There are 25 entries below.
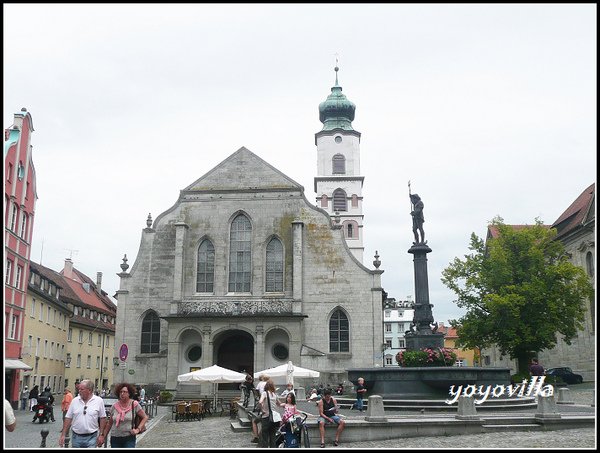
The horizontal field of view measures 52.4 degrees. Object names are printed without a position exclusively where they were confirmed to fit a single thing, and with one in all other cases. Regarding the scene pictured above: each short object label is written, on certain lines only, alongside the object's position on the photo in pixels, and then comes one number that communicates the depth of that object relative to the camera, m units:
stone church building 36.84
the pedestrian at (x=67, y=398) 20.84
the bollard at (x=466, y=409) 15.19
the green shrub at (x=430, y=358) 20.91
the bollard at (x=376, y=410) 14.99
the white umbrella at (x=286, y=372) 25.53
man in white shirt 9.47
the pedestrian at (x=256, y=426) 15.46
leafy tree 36.41
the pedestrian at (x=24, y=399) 33.97
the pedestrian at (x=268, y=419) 13.65
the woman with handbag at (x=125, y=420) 9.44
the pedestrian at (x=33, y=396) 32.44
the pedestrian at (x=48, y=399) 23.99
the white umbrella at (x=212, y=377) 25.53
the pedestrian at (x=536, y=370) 21.69
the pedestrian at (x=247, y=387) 23.28
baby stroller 13.05
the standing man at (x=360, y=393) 19.98
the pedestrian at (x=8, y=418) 8.77
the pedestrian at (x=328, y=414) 14.71
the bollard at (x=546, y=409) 15.39
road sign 22.80
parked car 39.06
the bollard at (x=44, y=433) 11.65
